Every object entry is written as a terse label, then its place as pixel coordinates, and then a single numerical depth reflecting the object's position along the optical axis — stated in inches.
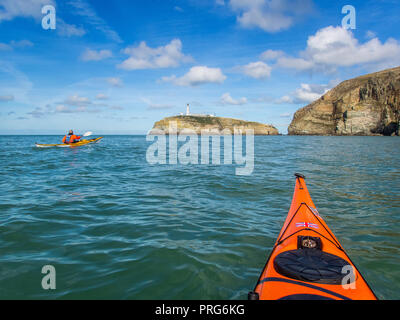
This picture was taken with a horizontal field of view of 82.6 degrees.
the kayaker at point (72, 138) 1139.9
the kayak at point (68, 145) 1128.7
